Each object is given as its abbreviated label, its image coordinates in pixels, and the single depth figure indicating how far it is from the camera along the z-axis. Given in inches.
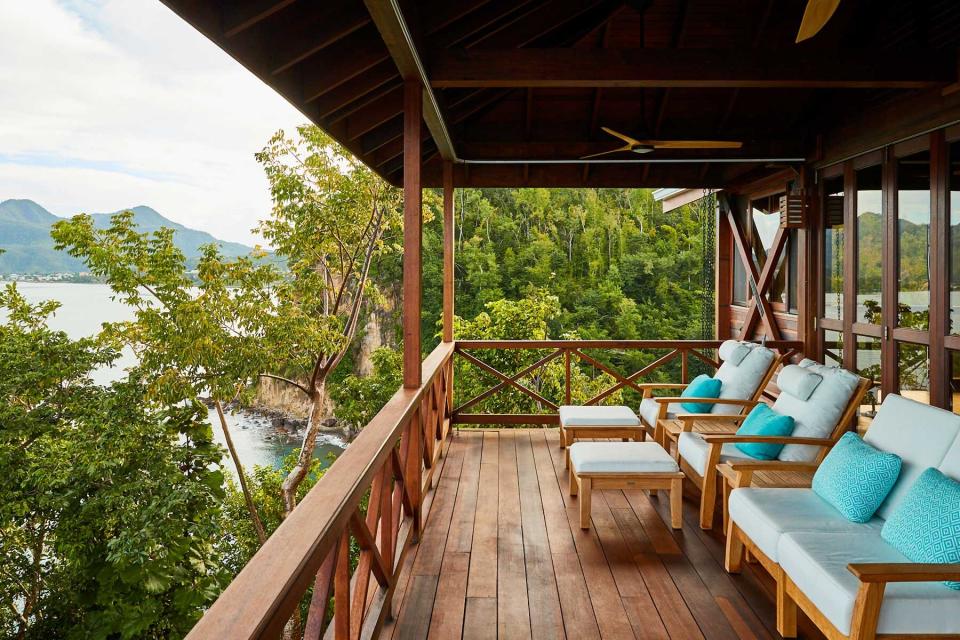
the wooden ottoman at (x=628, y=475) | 152.9
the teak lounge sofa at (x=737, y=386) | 201.9
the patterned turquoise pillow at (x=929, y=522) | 87.3
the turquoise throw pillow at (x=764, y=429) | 153.5
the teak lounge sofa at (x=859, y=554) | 82.7
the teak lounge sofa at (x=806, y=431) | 149.2
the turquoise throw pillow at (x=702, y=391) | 206.5
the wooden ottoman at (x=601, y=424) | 198.5
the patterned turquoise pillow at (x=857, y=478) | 108.3
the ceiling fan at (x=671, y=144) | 203.6
